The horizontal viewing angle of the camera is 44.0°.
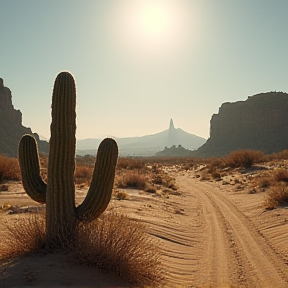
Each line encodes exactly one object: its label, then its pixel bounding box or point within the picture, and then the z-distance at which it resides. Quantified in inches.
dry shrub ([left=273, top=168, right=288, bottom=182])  763.4
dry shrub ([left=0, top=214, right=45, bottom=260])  243.4
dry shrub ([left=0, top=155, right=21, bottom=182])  735.1
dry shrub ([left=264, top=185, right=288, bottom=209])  532.1
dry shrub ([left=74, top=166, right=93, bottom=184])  821.4
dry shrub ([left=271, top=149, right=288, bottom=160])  1495.1
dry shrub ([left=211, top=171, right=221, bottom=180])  1136.8
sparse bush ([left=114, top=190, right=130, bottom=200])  581.4
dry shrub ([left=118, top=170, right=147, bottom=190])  777.6
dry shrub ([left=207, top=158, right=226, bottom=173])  1396.4
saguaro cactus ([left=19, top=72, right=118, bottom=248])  259.9
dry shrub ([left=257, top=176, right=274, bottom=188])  757.9
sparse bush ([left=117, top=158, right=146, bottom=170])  1379.2
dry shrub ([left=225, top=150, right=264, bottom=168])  1242.4
